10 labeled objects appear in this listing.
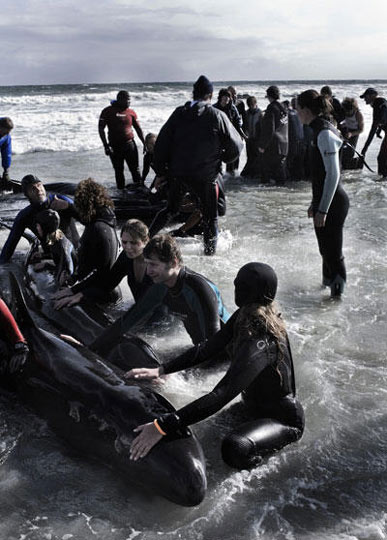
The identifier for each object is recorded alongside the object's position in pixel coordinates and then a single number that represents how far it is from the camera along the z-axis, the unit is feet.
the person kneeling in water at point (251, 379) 12.42
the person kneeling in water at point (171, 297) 15.55
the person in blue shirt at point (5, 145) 40.01
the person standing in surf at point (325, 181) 19.94
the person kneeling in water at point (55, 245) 22.07
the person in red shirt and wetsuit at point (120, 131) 40.11
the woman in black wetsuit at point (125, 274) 17.85
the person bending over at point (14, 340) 15.61
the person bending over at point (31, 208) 23.77
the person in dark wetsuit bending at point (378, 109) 42.65
